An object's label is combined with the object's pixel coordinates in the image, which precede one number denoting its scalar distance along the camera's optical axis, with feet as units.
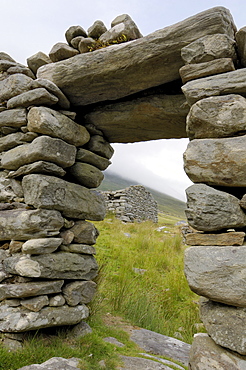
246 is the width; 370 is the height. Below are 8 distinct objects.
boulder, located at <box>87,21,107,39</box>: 10.80
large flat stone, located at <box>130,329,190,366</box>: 10.05
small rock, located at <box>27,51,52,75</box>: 11.54
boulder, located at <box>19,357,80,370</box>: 6.97
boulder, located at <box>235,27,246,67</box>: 7.30
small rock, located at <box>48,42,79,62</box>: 10.78
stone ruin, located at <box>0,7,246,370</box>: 6.11
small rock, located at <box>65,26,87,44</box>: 10.98
